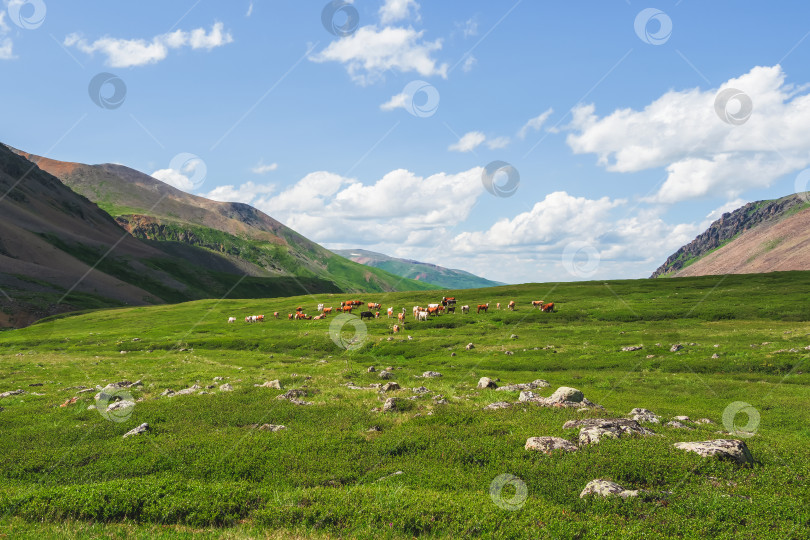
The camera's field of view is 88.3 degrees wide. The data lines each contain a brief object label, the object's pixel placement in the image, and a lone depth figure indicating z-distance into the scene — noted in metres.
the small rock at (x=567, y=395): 21.96
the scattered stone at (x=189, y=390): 26.73
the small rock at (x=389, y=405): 21.62
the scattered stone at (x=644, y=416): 19.47
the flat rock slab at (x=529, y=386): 28.06
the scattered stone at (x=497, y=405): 21.34
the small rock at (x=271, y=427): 19.10
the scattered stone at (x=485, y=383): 28.77
